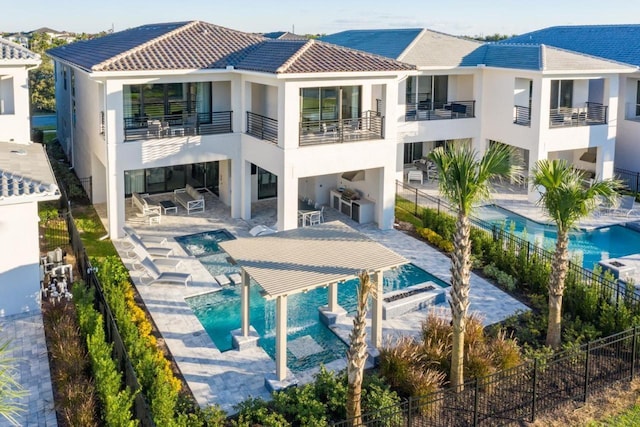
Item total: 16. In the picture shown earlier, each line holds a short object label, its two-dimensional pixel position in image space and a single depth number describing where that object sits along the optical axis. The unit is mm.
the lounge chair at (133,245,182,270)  21891
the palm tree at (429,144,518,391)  13398
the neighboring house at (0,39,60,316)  17609
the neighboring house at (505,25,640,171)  35406
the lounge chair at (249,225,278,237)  25056
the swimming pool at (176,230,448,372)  16922
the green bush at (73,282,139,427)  12125
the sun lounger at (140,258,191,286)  20750
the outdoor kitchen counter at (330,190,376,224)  28094
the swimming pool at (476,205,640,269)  25359
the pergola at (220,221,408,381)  14977
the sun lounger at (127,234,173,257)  22812
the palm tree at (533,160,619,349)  15828
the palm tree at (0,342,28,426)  8461
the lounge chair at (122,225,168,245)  24188
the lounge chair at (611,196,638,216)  30078
